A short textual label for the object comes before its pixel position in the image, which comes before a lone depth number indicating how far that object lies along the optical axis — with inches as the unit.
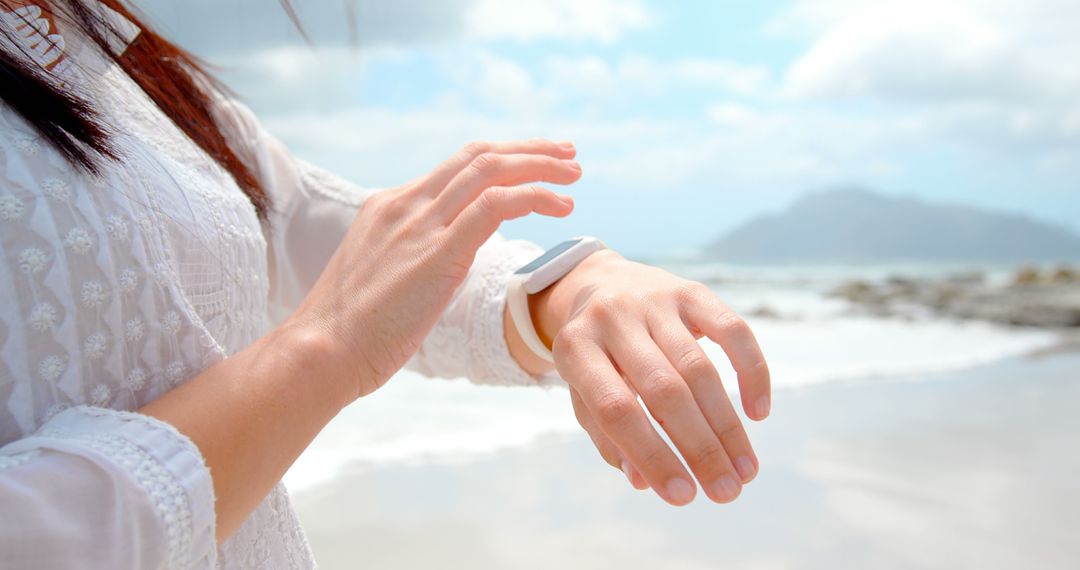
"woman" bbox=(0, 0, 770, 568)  21.2
